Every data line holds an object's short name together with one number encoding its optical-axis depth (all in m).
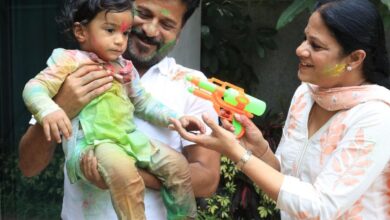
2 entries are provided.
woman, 2.49
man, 2.65
